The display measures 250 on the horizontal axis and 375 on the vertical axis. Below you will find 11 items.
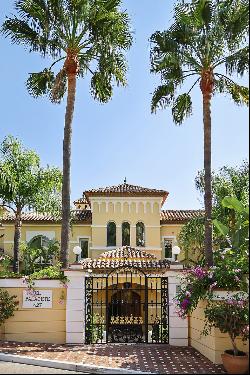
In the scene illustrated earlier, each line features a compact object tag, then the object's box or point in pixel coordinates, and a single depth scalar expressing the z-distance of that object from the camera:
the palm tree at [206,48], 14.66
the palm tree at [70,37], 16.66
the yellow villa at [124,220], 32.69
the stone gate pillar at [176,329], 14.20
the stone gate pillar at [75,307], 14.14
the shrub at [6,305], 14.07
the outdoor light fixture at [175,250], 15.02
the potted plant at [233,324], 10.23
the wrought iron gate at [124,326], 14.52
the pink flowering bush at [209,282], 11.77
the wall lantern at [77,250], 15.70
